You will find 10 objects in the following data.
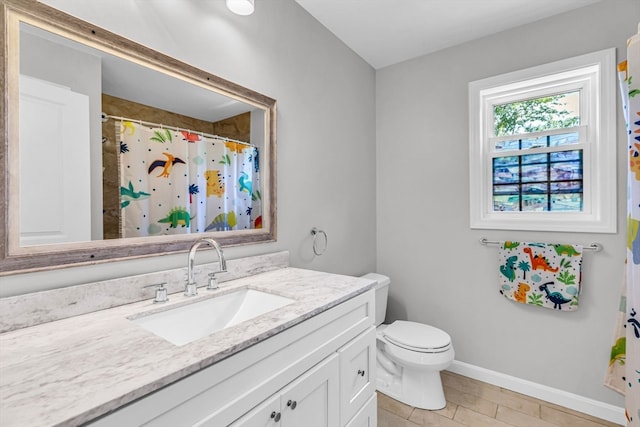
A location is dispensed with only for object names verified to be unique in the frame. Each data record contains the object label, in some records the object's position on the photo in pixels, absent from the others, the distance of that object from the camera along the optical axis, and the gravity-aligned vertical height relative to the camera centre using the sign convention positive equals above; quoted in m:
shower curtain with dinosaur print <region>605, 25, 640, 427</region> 1.09 -0.12
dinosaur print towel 1.80 -0.40
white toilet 1.76 -0.93
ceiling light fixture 1.33 +0.95
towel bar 1.76 -0.22
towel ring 1.95 -0.17
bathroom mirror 0.85 +0.24
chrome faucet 1.13 -0.21
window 1.77 +0.43
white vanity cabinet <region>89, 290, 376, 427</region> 0.63 -0.48
